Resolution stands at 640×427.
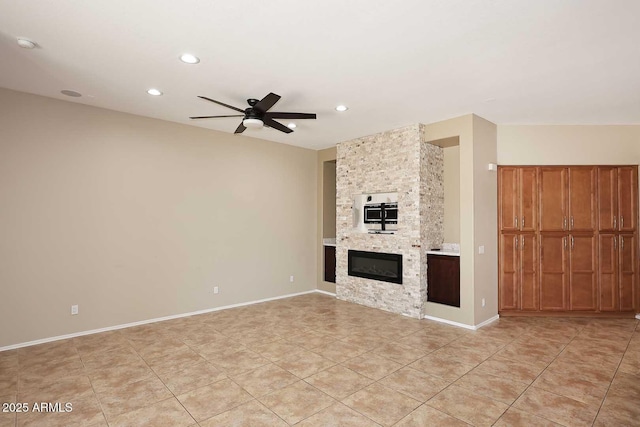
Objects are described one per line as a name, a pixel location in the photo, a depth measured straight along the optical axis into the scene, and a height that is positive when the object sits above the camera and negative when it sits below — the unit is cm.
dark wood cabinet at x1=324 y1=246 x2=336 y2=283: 715 -96
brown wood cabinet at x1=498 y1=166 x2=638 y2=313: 535 -30
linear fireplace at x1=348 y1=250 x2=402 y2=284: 563 -83
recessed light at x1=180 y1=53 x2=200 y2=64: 320 +162
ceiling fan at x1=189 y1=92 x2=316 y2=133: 392 +130
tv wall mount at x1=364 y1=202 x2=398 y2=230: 578 +14
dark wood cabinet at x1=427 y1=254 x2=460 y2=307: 505 -93
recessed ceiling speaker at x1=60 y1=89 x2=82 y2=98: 412 +162
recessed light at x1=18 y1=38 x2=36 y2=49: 294 +161
